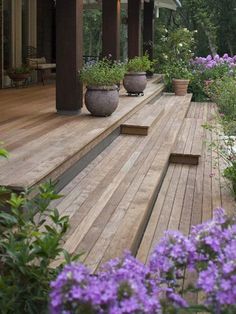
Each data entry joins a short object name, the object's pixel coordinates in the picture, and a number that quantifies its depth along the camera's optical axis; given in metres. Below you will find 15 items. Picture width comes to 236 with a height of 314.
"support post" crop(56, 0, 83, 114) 6.62
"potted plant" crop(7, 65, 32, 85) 10.80
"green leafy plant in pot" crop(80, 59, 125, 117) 6.43
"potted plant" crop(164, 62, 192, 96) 12.66
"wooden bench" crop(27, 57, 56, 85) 11.87
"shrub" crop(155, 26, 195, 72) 14.84
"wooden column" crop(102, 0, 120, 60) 9.73
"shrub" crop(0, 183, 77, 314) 2.14
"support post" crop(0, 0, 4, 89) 10.91
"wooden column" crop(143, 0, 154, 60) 15.70
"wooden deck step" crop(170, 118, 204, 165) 6.02
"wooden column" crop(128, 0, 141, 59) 13.01
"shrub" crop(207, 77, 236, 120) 7.20
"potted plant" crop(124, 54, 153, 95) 9.30
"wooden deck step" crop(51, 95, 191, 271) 3.16
